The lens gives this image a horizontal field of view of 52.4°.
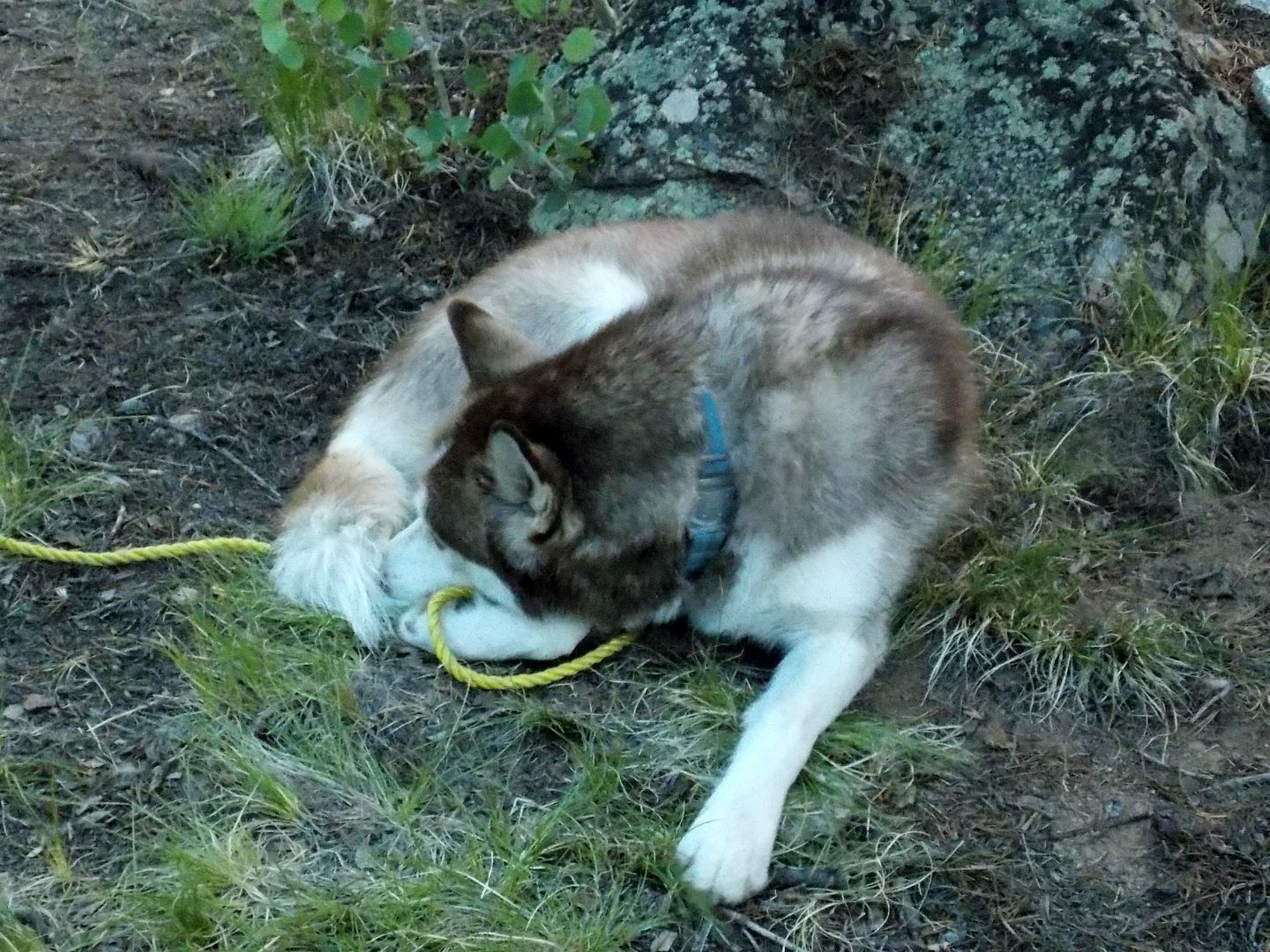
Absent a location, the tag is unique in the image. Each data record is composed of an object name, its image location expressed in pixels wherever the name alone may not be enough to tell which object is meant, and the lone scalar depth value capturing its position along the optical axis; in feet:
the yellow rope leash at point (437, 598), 10.12
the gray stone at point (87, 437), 12.33
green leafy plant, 13.34
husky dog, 9.35
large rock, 13.60
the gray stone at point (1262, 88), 14.44
